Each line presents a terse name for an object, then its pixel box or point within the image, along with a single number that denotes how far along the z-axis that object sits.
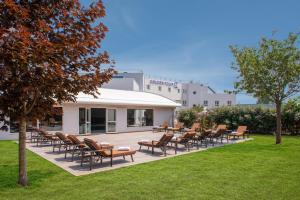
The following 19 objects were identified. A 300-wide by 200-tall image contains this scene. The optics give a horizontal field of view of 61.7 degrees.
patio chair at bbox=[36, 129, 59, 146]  15.01
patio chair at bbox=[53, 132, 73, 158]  12.42
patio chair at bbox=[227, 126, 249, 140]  19.23
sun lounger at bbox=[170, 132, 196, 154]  14.29
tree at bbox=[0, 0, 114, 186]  5.68
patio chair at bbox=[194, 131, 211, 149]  15.77
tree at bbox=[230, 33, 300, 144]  16.27
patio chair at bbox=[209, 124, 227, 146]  17.27
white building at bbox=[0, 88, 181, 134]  21.02
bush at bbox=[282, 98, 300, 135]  23.48
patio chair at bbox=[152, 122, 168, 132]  25.52
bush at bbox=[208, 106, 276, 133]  24.98
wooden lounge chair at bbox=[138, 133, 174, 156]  12.48
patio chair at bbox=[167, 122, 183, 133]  24.44
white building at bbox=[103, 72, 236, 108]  47.12
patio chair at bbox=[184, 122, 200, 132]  21.08
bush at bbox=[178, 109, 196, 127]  29.87
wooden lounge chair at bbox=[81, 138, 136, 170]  9.91
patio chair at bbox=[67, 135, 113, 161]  10.95
